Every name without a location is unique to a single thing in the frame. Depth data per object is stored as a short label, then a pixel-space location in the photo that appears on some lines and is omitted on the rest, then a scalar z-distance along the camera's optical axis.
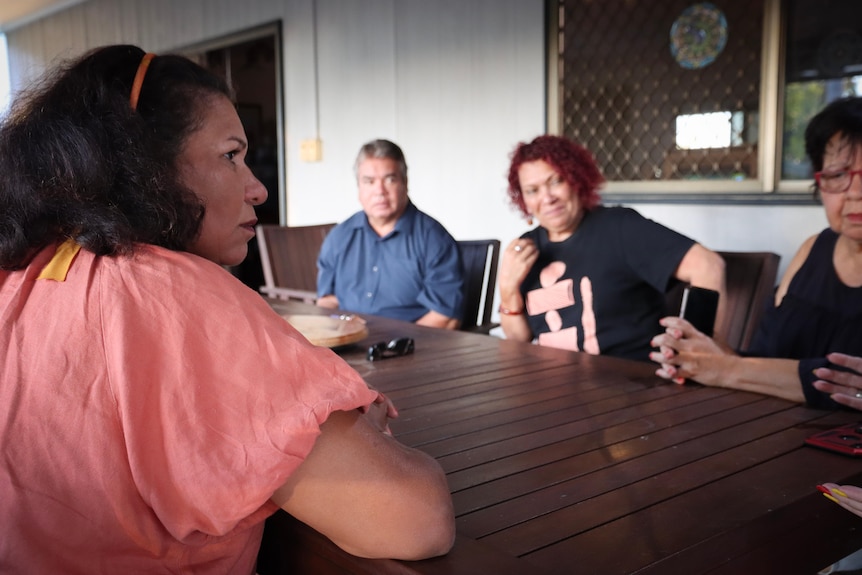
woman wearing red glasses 1.39
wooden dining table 0.86
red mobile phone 1.12
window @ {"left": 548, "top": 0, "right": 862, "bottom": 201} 3.06
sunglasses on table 1.84
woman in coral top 0.78
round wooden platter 1.88
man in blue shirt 2.95
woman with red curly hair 2.24
